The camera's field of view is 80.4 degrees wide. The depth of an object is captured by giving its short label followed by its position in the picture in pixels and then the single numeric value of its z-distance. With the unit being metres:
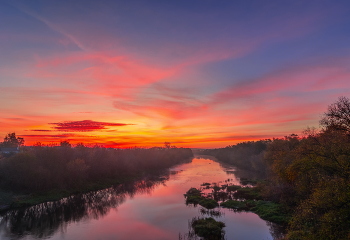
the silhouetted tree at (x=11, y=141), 123.19
